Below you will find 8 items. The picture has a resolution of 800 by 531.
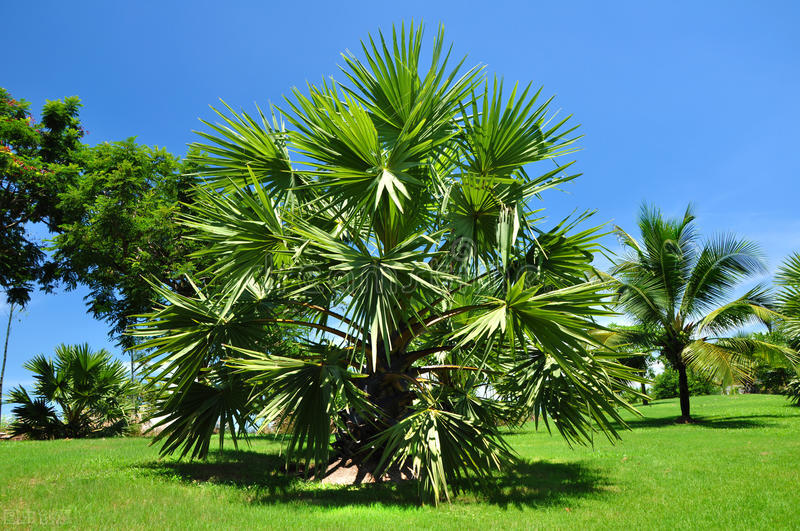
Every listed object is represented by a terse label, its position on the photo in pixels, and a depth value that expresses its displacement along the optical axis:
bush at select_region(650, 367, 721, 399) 32.66
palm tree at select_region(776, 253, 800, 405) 11.91
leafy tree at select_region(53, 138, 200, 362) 15.34
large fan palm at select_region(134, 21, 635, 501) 5.88
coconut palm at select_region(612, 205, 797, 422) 15.04
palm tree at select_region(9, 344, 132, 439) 13.09
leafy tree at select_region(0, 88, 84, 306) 19.36
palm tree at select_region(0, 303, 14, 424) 21.42
